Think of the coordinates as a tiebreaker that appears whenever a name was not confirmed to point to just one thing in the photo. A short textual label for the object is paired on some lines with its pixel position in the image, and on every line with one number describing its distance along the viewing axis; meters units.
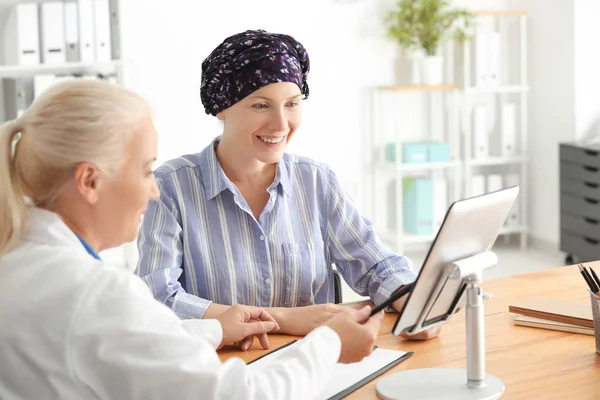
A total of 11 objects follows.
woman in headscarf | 4.83
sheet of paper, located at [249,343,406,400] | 3.56
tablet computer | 3.29
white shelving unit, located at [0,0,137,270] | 7.62
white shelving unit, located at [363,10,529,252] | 8.38
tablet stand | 3.43
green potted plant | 8.15
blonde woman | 2.72
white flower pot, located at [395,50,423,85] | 8.45
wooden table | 3.57
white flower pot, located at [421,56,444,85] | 8.23
